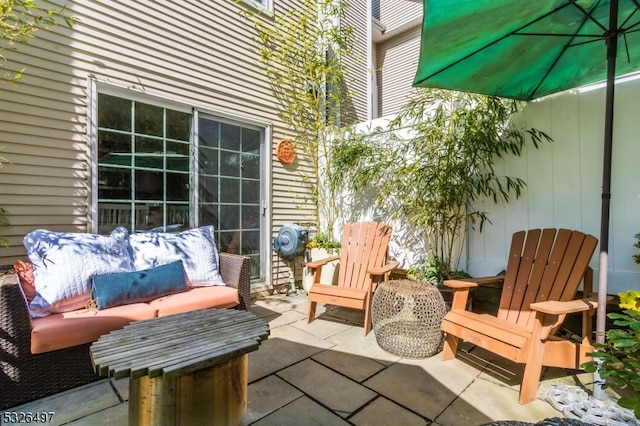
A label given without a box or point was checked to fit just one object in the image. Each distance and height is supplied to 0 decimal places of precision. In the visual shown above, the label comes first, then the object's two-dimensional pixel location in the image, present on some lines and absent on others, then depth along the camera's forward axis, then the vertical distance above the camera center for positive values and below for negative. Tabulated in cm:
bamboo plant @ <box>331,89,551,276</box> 281 +45
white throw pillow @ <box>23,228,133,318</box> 199 -43
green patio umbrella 182 +108
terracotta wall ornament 397 +69
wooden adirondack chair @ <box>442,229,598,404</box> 179 -63
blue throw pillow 212 -59
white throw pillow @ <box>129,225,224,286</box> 256 -41
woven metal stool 231 -84
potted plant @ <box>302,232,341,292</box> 383 -60
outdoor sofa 168 -75
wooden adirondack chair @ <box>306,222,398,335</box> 275 -58
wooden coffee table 122 -65
